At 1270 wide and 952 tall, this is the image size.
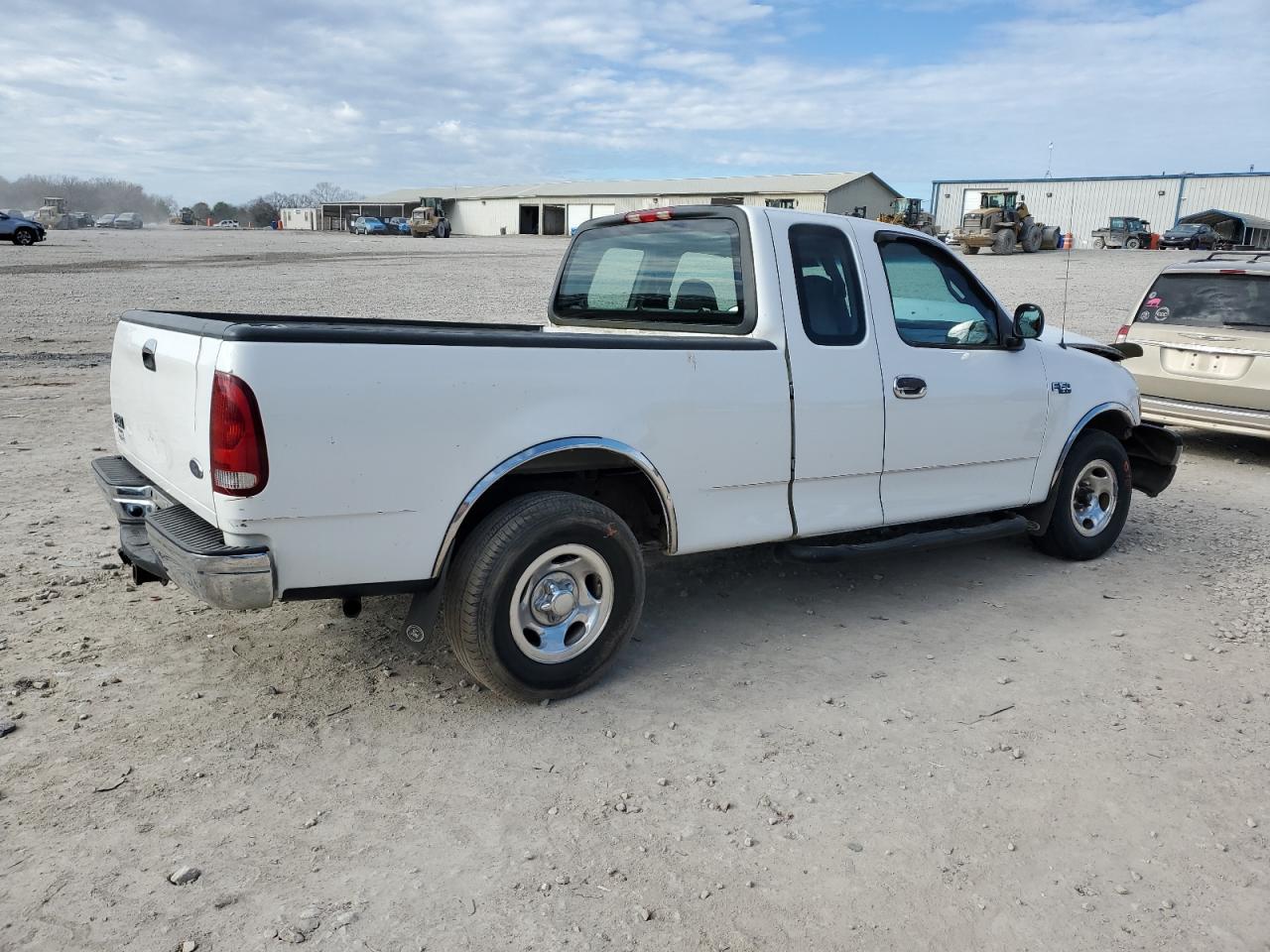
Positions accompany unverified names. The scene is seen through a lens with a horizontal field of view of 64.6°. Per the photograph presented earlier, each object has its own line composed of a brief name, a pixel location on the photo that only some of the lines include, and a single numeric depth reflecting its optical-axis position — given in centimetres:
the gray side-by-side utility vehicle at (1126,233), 5525
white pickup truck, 338
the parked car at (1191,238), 5238
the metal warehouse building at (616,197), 6275
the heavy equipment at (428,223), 6575
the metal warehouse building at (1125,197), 6550
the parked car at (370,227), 7544
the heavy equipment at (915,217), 4794
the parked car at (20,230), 4031
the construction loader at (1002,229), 4459
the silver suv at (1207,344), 851
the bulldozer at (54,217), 7862
